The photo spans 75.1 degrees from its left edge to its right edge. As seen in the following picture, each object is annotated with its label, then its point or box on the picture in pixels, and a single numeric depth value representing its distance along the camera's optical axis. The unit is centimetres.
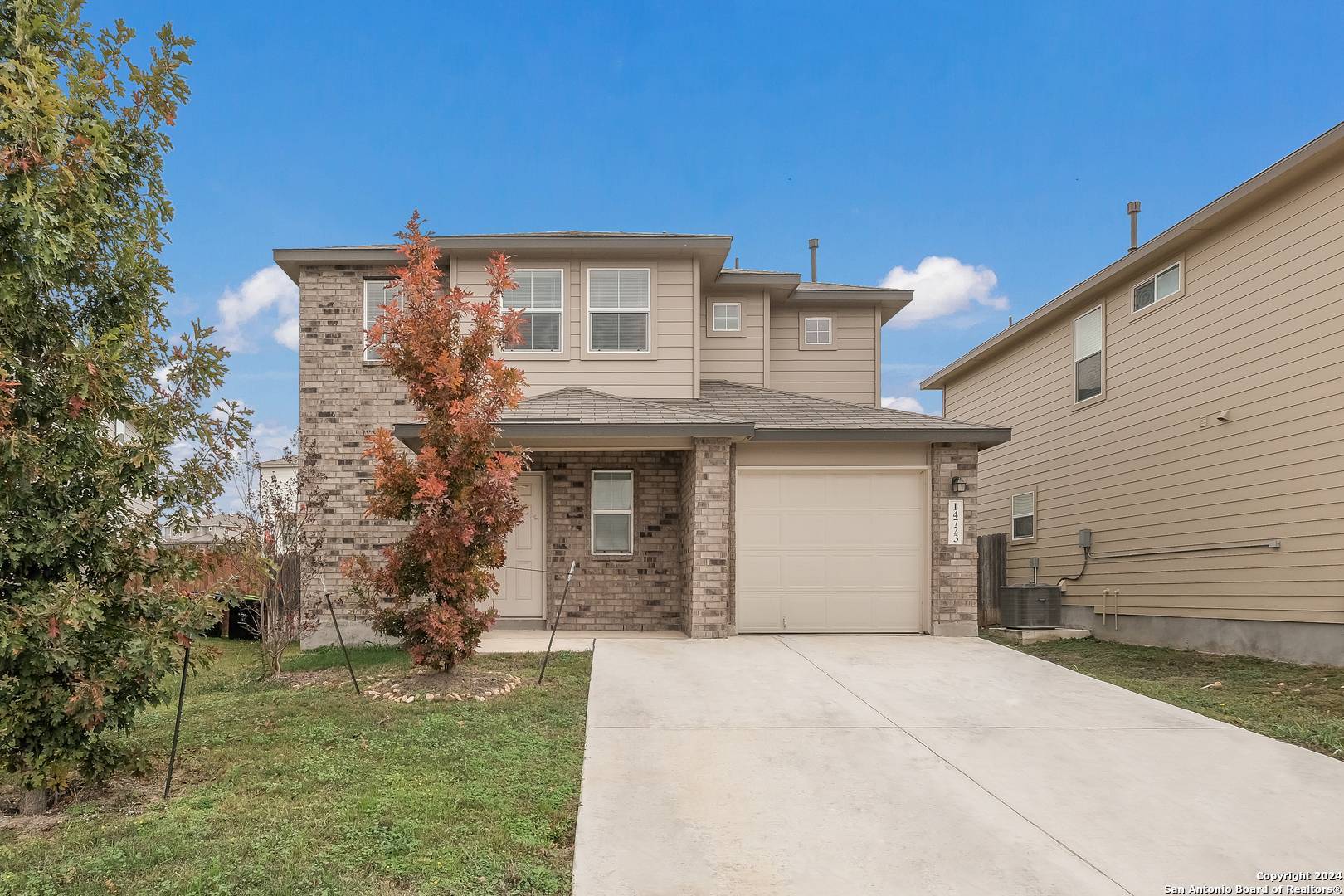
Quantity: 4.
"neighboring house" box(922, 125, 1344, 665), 1016
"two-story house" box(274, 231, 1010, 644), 1119
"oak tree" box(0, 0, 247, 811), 453
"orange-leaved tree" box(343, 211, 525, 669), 790
